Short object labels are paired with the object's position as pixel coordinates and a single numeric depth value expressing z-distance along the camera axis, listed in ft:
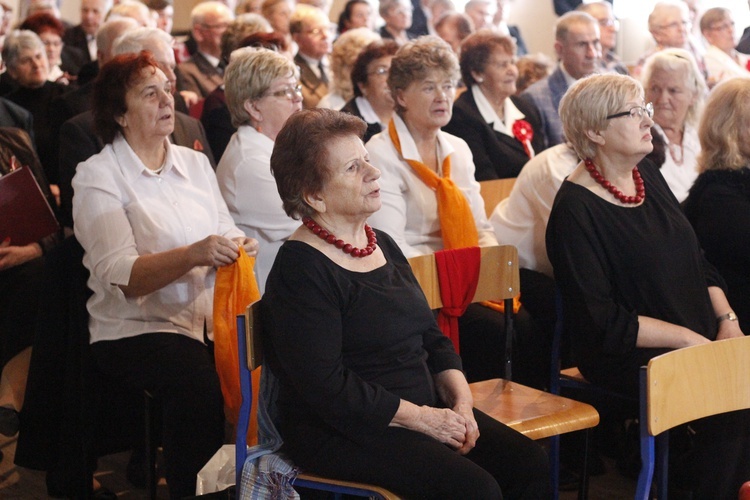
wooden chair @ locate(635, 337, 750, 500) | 6.53
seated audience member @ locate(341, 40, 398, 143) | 14.25
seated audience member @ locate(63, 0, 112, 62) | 22.58
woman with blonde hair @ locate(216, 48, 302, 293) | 10.52
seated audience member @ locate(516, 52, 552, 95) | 20.62
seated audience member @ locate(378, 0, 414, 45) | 24.77
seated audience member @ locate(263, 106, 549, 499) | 6.75
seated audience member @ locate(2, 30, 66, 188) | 16.79
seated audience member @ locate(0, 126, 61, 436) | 9.86
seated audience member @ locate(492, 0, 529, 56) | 28.43
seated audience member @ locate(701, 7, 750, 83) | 21.91
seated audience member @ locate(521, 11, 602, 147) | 17.29
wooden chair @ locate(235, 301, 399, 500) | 6.79
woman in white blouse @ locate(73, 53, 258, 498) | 8.62
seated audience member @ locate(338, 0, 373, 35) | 24.23
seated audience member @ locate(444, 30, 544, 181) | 14.89
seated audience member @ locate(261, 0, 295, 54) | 21.74
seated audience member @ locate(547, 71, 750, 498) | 8.77
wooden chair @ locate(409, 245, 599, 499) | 7.96
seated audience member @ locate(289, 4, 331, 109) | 19.45
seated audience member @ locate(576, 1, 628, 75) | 24.14
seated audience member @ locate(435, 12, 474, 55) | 22.70
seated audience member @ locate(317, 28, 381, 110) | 16.16
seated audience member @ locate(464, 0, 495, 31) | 26.62
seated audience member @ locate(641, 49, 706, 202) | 13.03
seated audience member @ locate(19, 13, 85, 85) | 19.19
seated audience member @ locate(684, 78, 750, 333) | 10.14
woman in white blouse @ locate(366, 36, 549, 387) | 10.50
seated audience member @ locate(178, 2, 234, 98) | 18.88
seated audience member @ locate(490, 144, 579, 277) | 11.09
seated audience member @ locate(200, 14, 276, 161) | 13.67
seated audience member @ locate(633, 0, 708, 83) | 21.93
